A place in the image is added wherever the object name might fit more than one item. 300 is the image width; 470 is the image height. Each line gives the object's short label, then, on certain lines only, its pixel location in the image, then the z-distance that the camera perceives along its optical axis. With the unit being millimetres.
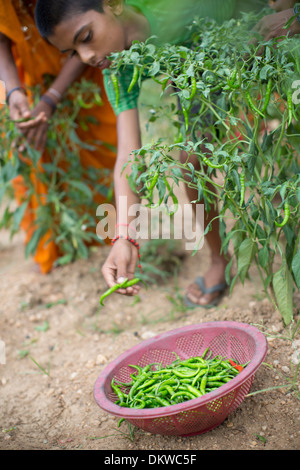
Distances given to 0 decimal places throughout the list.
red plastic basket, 1238
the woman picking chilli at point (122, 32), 1652
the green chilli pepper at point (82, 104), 2416
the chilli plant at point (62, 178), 2451
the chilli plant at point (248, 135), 1320
